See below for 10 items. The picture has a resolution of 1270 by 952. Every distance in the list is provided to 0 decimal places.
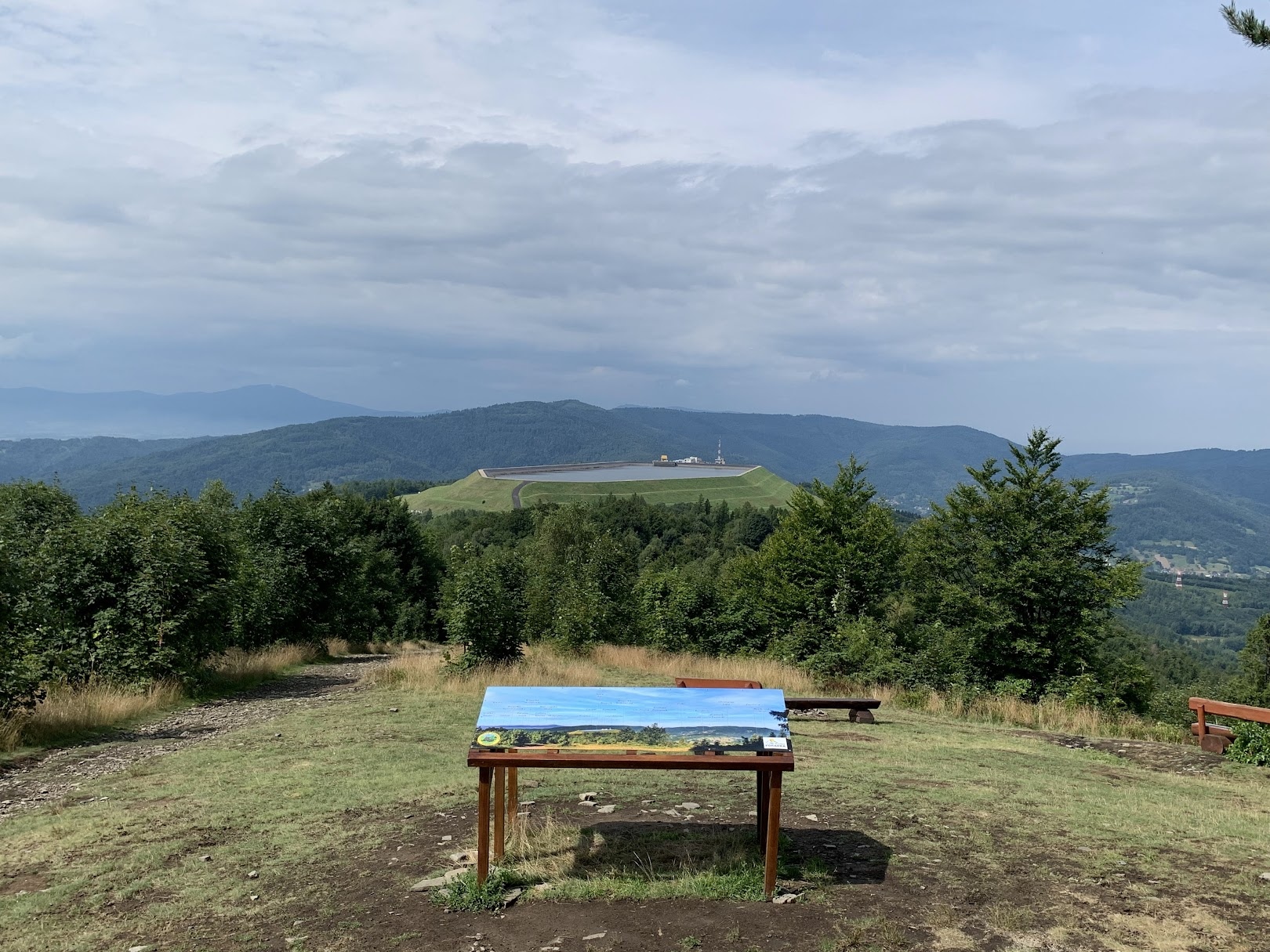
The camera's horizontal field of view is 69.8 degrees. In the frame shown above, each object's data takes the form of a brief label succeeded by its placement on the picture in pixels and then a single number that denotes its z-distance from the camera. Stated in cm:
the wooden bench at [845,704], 1206
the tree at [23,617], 1192
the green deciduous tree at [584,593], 2577
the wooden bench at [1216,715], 1188
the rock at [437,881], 632
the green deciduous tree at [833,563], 3170
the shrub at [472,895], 596
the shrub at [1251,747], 1165
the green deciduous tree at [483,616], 1906
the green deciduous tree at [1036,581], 2478
